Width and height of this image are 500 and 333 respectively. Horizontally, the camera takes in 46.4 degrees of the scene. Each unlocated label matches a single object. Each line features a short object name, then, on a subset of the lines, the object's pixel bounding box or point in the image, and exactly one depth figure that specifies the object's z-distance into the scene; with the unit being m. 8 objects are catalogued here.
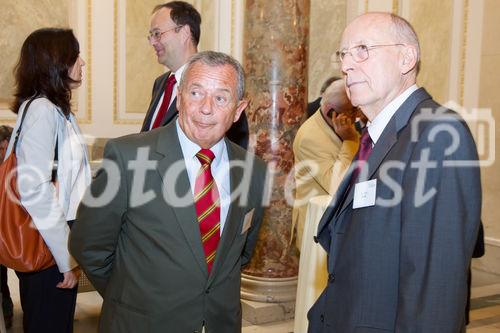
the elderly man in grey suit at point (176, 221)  2.01
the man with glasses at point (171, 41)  3.40
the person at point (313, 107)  6.26
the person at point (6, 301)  4.58
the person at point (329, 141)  4.11
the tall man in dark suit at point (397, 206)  1.62
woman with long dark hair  2.68
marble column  4.86
